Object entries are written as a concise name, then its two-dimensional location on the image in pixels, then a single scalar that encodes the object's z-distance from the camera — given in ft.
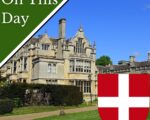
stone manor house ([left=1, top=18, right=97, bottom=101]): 168.55
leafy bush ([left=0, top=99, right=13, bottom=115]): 93.62
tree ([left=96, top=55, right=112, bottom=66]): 354.72
